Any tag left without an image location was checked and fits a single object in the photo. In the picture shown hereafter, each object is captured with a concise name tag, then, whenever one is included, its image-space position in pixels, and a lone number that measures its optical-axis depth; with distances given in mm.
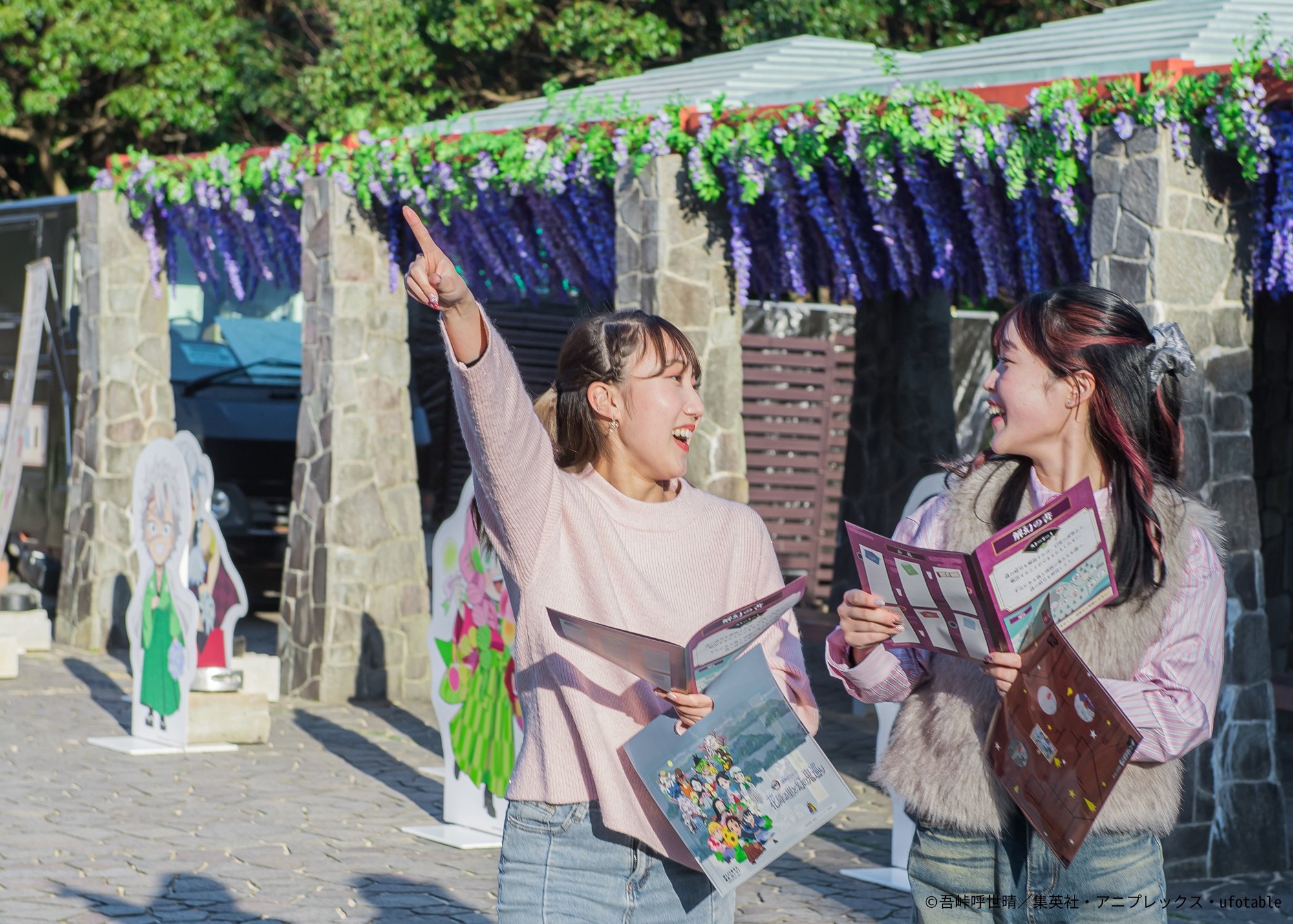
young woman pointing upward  2865
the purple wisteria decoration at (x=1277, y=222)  6641
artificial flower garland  6914
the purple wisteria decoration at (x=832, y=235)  8789
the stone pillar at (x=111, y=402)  13039
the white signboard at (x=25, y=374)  12961
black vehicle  14711
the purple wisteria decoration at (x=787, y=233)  8867
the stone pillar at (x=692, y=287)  9211
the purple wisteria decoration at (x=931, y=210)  8219
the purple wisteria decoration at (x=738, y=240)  9133
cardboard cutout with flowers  6980
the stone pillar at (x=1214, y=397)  6762
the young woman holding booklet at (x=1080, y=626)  2863
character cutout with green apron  8656
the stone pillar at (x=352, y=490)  10969
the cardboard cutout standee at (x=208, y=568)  8703
